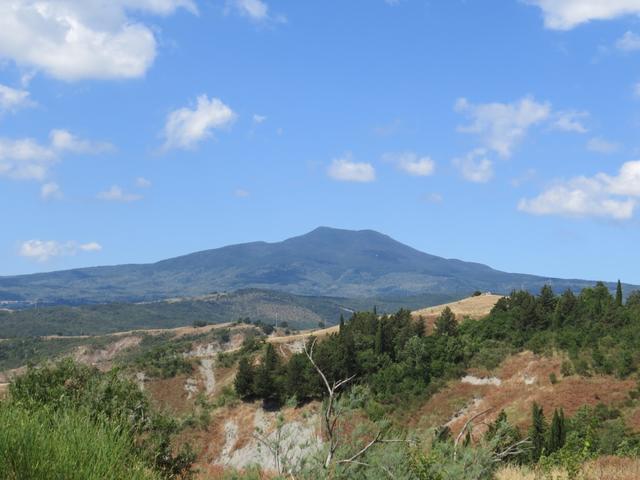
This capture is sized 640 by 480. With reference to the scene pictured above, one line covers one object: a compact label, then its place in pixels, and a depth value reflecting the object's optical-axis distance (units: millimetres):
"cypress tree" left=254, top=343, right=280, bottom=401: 78688
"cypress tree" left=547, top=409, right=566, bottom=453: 42781
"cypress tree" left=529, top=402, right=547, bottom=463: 44756
